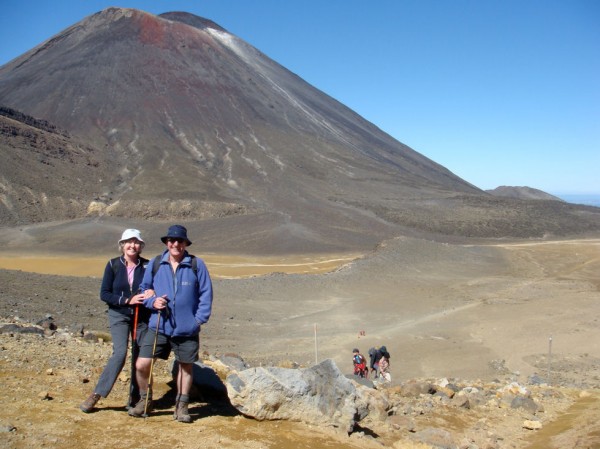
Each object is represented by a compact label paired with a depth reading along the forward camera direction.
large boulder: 5.11
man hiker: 4.81
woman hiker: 5.00
